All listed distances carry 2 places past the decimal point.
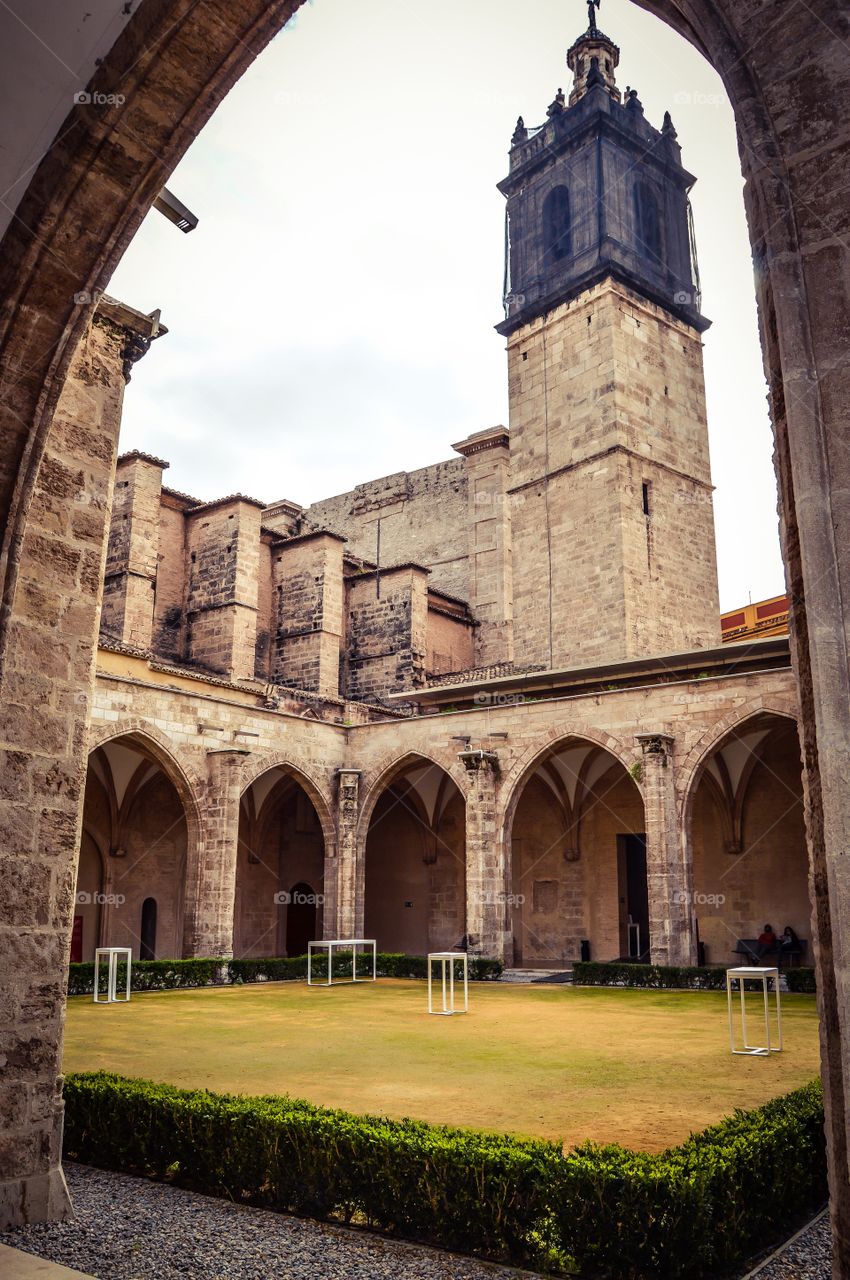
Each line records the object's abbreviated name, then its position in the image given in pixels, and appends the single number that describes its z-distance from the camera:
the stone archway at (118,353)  1.77
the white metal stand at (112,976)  11.77
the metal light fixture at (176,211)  4.60
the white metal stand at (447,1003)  10.33
